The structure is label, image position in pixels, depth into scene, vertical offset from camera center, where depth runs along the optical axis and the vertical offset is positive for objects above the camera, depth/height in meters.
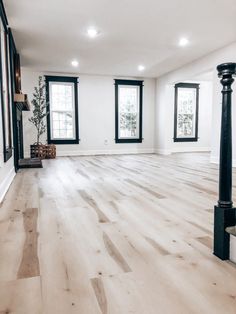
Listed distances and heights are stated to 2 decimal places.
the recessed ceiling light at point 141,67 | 7.34 +1.77
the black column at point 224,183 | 1.48 -0.30
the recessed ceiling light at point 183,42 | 5.16 +1.75
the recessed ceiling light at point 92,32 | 4.60 +1.74
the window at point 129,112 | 8.75 +0.64
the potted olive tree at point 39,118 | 7.27 +0.40
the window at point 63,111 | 8.13 +0.64
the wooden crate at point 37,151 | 7.23 -0.50
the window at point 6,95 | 3.45 +0.55
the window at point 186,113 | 9.11 +0.63
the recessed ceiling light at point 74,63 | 6.77 +1.77
